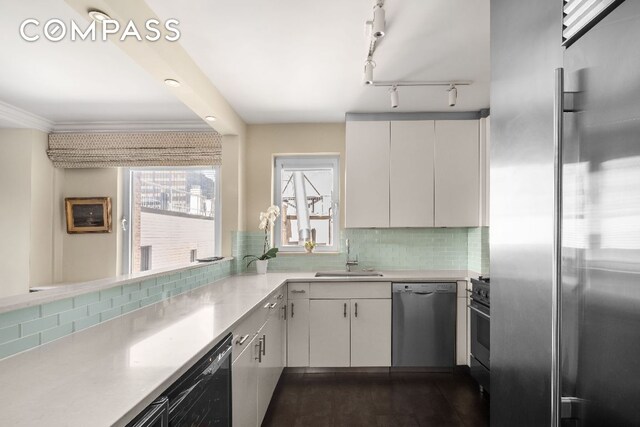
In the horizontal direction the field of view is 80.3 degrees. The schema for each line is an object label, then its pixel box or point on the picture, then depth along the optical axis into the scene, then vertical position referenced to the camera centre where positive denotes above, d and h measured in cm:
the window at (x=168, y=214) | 420 +2
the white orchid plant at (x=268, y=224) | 380 -7
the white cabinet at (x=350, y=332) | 350 -107
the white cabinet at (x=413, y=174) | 380 +44
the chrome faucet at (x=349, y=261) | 402 -47
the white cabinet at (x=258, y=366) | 191 -92
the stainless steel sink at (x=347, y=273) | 390 -58
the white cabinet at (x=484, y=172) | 366 +46
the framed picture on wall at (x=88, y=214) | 411 +2
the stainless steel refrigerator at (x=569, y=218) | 66 +0
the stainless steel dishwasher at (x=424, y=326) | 350 -100
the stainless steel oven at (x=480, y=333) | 301 -95
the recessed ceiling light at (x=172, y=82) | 244 +87
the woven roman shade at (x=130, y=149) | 405 +71
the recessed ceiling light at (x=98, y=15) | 166 +89
